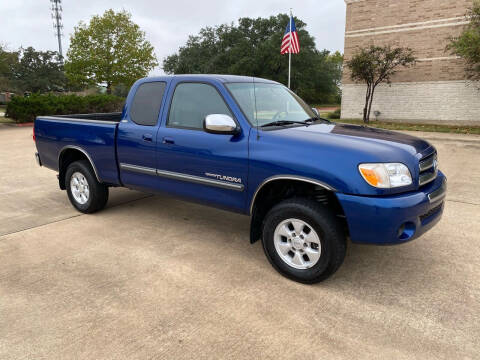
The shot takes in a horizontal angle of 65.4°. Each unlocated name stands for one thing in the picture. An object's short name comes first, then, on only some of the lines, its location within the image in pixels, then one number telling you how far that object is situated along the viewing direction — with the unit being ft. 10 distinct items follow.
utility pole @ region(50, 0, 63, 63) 261.85
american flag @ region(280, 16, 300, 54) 56.18
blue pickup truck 9.85
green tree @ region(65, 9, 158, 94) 101.76
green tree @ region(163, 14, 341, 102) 149.38
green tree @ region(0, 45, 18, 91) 77.64
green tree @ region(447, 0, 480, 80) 49.19
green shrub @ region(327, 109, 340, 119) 79.13
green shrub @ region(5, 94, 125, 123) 63.93
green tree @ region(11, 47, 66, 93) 189.16
